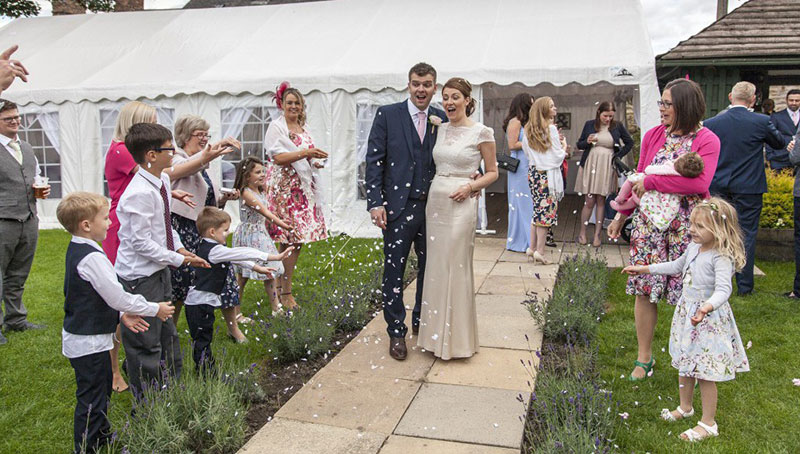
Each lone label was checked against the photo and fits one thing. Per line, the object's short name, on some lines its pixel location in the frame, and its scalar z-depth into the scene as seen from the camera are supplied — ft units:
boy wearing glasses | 11.18
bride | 14.73
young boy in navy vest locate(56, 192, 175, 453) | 9.98
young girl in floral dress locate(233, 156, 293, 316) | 17.83
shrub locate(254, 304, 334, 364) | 15.55
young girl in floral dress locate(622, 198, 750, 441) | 11.37
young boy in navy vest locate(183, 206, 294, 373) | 13.47
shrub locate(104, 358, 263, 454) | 10.56
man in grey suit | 17.76
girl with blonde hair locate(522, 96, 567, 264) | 26.17
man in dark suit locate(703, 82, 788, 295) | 20.71
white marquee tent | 31.94
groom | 15.06
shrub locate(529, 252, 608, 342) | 16.75
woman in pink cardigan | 12.99
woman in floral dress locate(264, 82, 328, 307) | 19.33
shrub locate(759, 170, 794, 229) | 27.45
